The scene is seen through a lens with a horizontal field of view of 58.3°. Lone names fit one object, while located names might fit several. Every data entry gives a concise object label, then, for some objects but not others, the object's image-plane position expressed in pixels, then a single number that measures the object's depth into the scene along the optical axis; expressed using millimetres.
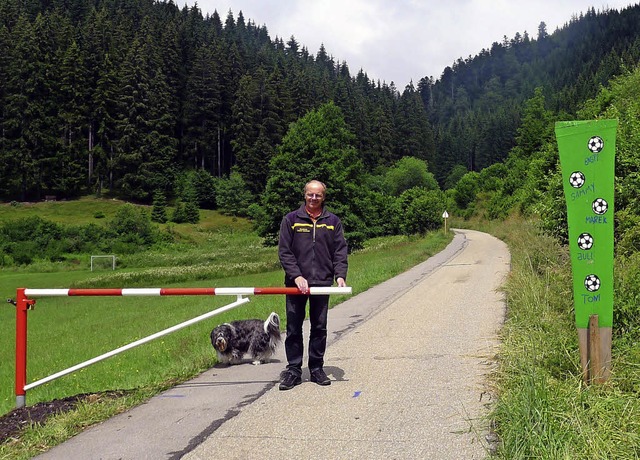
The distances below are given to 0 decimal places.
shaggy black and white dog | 7703
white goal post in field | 47681
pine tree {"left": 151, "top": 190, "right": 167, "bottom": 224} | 74562
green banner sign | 5000
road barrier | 6066
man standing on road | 6285
